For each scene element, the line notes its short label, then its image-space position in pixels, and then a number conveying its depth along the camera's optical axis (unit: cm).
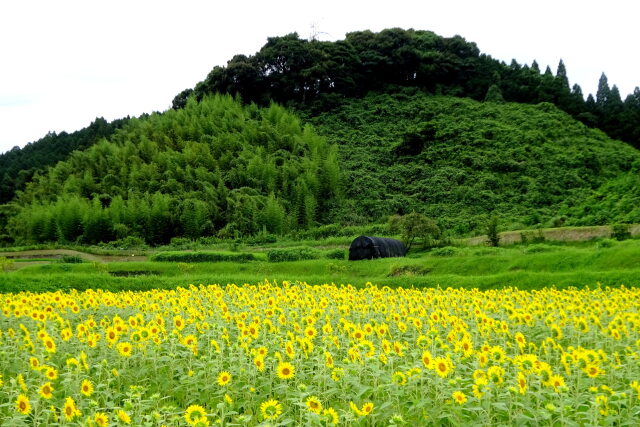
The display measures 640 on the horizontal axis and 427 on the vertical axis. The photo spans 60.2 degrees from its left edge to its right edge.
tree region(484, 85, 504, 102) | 5350
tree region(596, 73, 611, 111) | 5316
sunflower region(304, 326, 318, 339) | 549
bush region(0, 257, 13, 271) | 2035
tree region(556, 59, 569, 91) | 5489
